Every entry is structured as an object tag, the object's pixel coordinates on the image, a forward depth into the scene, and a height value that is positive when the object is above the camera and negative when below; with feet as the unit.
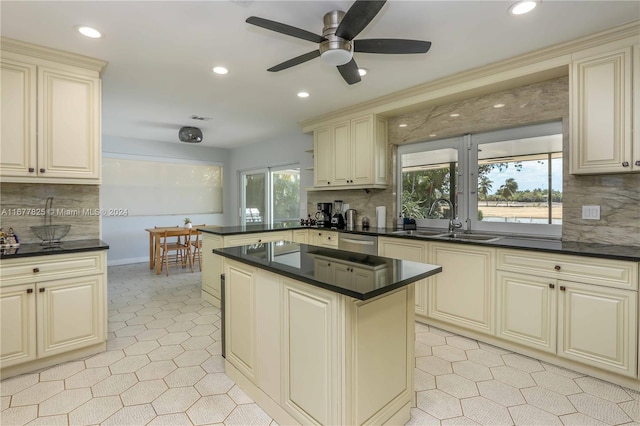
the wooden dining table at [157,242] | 17.70 -1.85
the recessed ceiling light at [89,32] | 7.40 +4.24
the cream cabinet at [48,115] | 8.00 +2.52
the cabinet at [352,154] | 13.12 +2.47
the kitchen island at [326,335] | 4.77 -2.15
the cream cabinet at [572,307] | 6.99 -2.36
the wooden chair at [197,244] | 18.92 -2.11
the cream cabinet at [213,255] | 12.35 -1.81
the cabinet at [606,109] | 7.48 +2.51
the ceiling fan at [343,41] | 5.66 +3.39
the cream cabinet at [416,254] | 10.55 -1.53
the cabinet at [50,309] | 7.39 -2.48
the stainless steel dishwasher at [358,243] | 12.08 -1.31
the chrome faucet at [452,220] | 11.49 -0.37
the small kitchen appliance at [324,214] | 15.62 -0.21
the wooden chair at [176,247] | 17.46 -2.13
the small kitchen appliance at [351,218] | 14.61 -0.38
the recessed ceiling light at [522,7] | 6.45 +4.24
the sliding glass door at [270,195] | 19.99 +0.99
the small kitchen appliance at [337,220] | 15.00 -0.49
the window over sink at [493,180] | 9.89 +1.08
